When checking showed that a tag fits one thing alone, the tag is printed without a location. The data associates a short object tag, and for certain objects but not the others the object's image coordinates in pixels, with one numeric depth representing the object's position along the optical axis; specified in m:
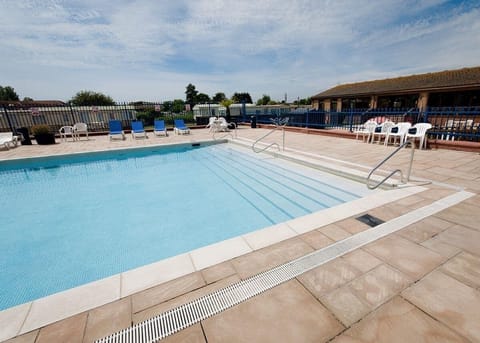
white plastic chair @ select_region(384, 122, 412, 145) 6.98
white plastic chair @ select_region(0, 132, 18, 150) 9.18
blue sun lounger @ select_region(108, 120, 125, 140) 11.07
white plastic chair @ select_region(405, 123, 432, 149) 6.53
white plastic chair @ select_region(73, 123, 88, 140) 11.16
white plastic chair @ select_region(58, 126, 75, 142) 11.15
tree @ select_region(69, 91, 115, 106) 46.78
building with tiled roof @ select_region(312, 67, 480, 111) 14.62
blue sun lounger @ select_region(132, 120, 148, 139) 11.67
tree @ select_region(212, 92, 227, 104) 71.38
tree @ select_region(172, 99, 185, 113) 16.31
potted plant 10.07
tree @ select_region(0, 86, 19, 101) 53.61
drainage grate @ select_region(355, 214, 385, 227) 2.67
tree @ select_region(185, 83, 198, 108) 69.00
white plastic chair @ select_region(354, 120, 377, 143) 8.05
